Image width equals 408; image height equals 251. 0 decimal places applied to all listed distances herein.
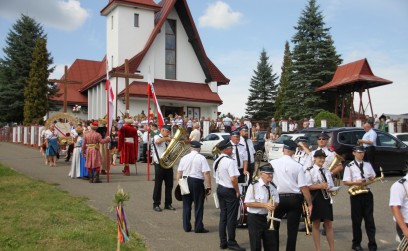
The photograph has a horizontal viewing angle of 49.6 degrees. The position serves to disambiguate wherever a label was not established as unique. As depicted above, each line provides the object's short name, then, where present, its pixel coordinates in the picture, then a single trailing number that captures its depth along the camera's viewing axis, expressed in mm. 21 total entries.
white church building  35781
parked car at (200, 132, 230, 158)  22666
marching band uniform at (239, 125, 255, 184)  10117
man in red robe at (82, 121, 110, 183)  13914
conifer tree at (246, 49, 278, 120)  54931
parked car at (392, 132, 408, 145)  20352
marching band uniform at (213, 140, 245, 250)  7340
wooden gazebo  33444
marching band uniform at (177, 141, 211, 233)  8352
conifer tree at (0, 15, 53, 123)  42688
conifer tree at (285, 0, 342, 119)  41594
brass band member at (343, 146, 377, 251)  7465
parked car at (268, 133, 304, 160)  17416
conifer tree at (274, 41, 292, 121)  43219
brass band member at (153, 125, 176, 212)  10141
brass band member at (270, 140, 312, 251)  6504
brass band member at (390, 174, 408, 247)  4914
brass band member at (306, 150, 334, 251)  6949
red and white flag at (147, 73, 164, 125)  14219
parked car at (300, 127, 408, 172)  14945
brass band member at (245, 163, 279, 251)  6086
